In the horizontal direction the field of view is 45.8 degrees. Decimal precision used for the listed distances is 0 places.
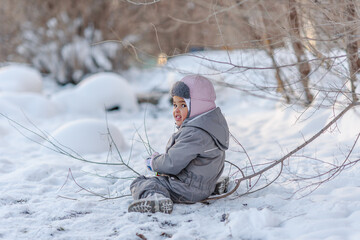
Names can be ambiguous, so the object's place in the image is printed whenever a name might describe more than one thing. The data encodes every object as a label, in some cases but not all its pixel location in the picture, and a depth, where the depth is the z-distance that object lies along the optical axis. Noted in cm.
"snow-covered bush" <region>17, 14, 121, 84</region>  1276
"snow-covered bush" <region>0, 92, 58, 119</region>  765
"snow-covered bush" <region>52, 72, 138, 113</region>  854
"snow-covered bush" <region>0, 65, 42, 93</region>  880
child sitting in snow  298
